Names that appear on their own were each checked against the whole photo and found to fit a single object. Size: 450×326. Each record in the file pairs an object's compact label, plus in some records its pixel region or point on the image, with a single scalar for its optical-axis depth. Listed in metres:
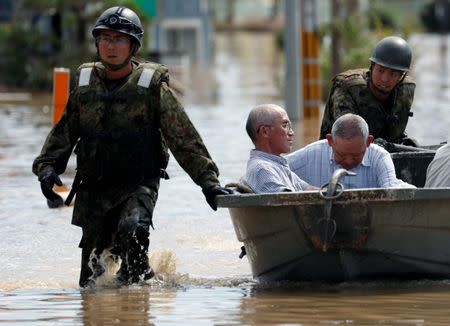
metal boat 17.84
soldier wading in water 18.61
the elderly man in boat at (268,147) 18.75
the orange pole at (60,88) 31.42
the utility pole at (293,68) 53.66
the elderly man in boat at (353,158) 18.87
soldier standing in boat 22.20
